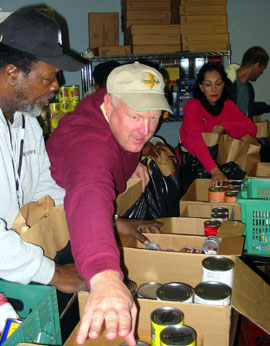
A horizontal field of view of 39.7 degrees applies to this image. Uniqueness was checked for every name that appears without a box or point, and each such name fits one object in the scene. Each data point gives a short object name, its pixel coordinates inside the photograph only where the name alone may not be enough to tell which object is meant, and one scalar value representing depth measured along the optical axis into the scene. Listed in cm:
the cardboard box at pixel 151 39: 390
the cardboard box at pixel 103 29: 412
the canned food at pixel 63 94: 346
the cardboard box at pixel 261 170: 230
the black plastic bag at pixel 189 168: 267
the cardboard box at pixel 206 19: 392
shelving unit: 390
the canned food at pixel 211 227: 157
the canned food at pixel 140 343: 98
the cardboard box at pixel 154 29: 387
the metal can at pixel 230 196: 192
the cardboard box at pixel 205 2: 390
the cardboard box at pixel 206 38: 398
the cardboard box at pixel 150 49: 392
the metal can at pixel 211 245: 136
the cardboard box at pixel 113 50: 386
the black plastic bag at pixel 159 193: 238
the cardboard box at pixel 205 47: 399
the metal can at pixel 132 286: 117
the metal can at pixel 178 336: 89
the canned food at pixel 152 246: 141
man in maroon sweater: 73
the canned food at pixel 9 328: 90
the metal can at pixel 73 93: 351
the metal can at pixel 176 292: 109
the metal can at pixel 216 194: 196
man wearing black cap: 108
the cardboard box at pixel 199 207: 186
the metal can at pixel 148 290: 122
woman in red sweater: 261
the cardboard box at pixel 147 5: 394
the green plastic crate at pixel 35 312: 87
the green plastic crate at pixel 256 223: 172
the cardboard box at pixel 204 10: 391
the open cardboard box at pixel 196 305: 105
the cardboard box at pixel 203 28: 394
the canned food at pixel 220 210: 174
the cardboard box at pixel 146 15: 395
